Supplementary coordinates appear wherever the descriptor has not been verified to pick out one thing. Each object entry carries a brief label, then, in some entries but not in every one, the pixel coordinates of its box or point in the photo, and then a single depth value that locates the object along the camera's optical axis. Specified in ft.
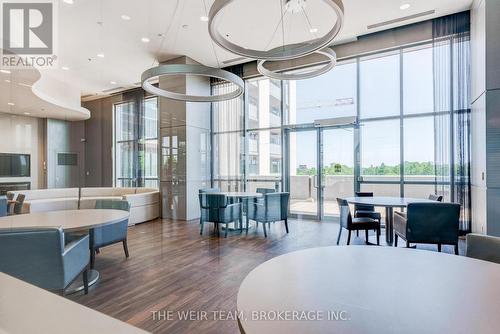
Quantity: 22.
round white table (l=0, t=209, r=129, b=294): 9.14
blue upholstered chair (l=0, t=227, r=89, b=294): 7.05
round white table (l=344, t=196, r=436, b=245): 14.01
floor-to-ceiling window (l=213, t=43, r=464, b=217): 19.29
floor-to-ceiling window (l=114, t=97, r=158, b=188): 28.60
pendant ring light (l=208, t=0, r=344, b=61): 7.73
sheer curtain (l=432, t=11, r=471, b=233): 17.17
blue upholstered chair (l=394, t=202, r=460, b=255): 11.89
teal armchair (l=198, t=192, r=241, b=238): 17.94
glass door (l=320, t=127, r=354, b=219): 22.06
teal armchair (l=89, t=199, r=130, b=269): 11.16
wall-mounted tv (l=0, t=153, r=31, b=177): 8.47
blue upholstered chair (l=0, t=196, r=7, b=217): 10.03
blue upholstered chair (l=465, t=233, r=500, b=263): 5.41
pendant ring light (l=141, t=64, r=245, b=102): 12.69
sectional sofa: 19.25
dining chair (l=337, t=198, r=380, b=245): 14.62
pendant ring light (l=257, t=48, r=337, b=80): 15.22
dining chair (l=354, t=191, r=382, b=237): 17.15
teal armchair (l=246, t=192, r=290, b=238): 18.02
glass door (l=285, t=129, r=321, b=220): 23.63
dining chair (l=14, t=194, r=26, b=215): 12.19
